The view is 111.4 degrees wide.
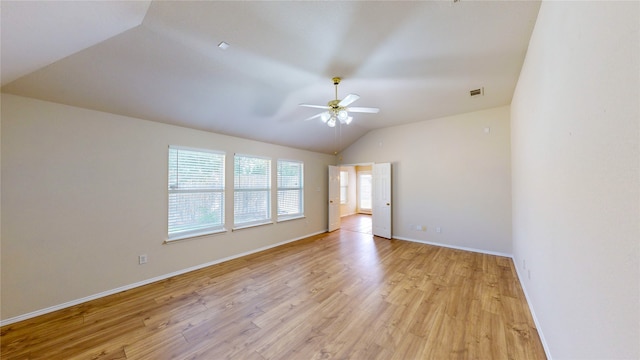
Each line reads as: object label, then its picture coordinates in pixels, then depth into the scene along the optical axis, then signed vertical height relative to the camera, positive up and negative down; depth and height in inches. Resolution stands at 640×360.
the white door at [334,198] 255.2 -18.6
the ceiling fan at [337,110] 110.2 +37.6
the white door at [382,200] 222.2 -18.9
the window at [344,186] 370.9 -6.6
